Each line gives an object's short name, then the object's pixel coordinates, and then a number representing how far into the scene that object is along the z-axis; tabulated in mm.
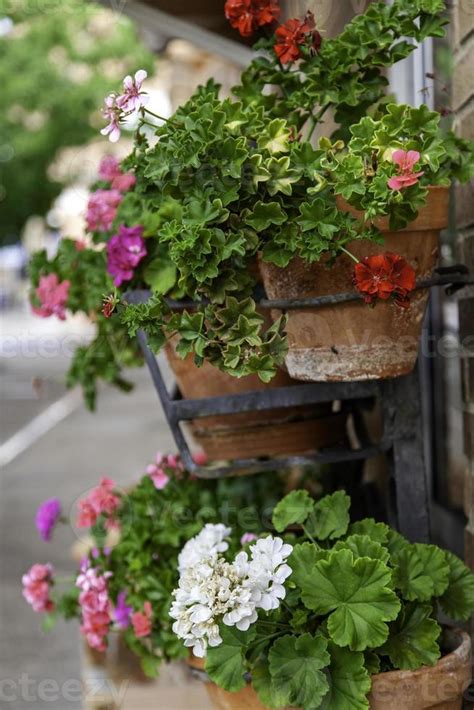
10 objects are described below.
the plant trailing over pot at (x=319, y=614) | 1566
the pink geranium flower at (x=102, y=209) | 1995
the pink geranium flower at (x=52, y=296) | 2074
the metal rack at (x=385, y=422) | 1785
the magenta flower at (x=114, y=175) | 2003
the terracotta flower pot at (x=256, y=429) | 1885
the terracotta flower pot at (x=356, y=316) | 1656
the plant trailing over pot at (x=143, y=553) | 1952
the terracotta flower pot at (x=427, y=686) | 1599
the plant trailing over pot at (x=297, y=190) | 1589
